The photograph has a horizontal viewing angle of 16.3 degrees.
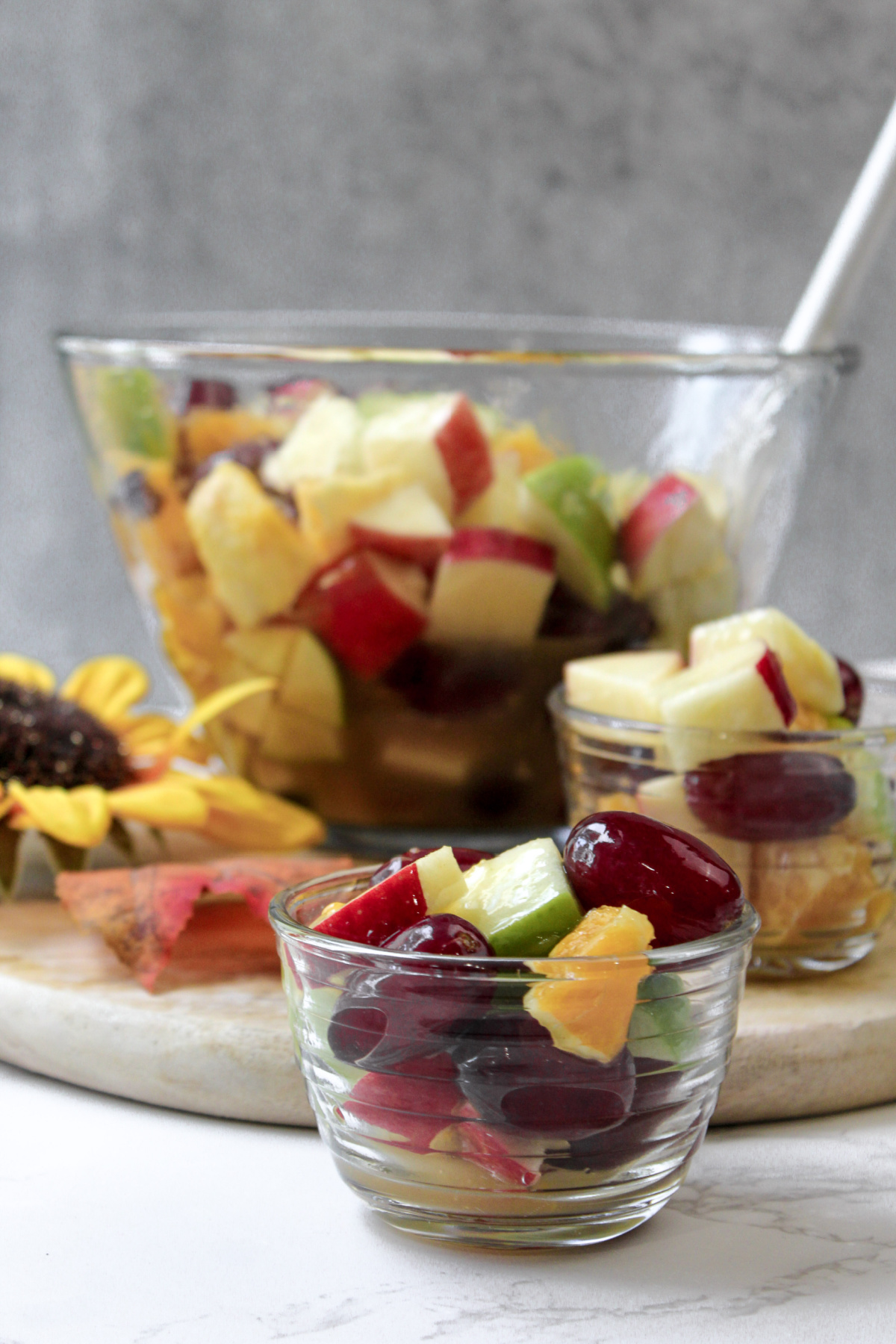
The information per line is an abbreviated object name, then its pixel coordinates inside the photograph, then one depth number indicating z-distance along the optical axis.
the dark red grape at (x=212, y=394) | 0.74
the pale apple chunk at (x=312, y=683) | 0.74
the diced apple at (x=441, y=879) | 0.56
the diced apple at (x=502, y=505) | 0.72
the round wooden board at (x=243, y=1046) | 0.61
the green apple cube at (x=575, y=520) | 0.72
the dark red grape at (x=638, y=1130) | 0.54
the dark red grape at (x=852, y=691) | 0.67
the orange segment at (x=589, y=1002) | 0.53
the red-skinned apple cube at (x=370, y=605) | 0.72
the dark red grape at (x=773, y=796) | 0.64
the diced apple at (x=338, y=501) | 0.71
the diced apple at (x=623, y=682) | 0.66
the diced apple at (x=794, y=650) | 0.65
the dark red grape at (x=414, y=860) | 0.57
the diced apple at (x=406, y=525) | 0.71
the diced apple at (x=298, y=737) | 0.75
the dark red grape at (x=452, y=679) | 0.73
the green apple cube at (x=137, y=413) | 0.75
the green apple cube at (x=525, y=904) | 0.54
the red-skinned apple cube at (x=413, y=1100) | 0.54
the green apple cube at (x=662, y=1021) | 0.53
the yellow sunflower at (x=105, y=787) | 0.71
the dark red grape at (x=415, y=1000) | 0.53
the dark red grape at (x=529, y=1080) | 0.53
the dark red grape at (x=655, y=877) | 0.55
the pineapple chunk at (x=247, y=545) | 0.72
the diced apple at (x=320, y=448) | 0.72
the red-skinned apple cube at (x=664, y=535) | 0.73
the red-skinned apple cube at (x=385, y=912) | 0.55
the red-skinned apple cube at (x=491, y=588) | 0.71
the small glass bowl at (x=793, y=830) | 0.64
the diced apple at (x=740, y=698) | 0.64
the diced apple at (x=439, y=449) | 0.71
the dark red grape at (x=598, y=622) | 0.73
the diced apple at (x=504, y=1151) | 0.53
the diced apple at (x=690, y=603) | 0.74
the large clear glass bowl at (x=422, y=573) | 0.72
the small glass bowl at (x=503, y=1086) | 0.53
